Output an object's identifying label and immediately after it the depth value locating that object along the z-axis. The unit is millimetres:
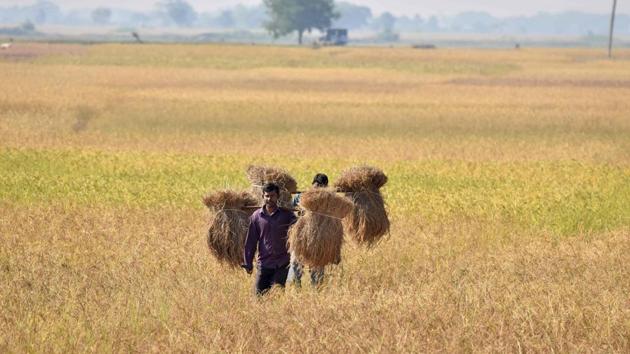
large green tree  193375
